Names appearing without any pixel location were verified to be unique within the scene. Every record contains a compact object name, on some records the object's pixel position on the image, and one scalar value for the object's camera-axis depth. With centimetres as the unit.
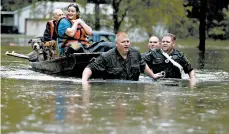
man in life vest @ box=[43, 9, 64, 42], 2077
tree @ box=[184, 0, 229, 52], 4743
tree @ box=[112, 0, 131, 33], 5203
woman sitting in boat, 1870
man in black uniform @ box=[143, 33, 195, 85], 1761
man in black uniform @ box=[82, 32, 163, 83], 1603
